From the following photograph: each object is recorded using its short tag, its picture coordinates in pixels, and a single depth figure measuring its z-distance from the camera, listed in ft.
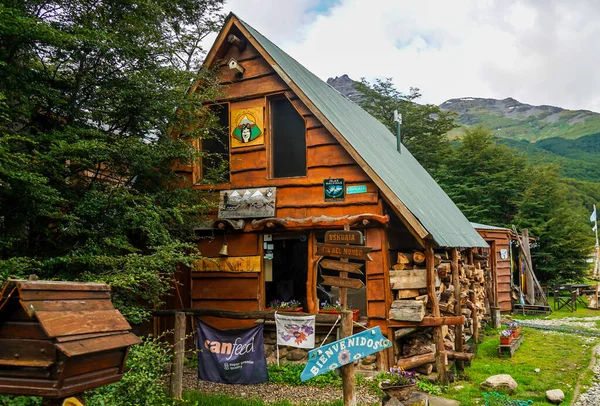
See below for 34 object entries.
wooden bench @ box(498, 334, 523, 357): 39.83
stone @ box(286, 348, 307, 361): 33.06
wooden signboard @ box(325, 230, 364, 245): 23.58
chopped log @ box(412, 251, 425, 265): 32.73
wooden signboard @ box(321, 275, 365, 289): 22.60
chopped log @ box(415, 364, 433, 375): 31.68
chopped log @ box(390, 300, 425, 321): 30.17
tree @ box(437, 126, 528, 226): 109.70
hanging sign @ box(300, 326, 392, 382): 20.30
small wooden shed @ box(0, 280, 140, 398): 11.63
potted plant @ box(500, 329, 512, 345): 40.01
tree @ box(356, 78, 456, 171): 131.03
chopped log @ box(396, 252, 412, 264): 32.32
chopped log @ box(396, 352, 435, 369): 30.54
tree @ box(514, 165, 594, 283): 93.61
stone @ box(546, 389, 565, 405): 27.76
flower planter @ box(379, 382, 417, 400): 23.18
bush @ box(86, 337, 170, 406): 20.53
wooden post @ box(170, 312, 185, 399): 26.81
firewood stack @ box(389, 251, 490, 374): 30.63
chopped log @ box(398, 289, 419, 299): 31.50
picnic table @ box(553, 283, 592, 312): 73.52
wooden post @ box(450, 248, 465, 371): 37.22
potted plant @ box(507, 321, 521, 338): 44.57
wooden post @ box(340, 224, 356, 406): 21.42
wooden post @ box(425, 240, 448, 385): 31.01
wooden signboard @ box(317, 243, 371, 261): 23.34
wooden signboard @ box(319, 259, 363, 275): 23.20
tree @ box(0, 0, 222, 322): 23.44
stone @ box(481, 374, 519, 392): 29.71
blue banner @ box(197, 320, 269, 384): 28.94
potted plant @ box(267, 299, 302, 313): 34.33
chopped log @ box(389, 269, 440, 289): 31.50
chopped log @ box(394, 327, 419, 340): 31.35
